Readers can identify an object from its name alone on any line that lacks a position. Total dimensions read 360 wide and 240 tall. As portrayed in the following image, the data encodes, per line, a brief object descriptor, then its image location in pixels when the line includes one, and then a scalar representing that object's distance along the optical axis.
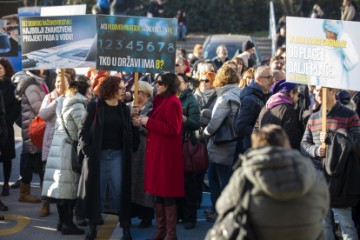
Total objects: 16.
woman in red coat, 9.46
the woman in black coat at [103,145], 9.45
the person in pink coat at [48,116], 10.97
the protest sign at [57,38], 10.89
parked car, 22.25
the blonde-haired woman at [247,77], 11.91
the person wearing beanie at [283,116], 9.25
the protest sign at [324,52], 8.53
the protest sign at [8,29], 11.61
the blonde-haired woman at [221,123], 10.52
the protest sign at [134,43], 9.98
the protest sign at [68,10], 13.25
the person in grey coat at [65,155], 9.96
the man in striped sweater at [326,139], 8.50
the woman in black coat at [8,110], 12.02
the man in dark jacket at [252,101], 10.13
